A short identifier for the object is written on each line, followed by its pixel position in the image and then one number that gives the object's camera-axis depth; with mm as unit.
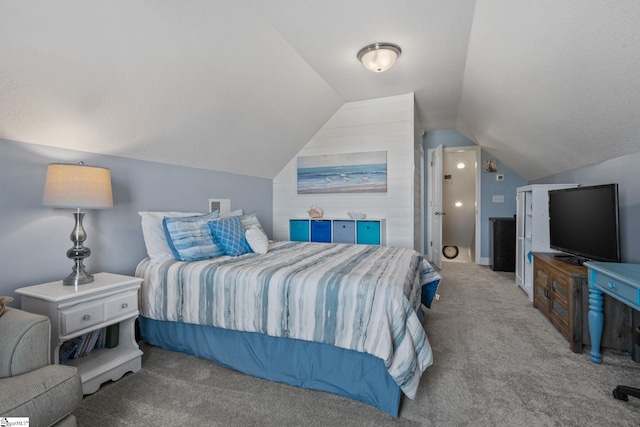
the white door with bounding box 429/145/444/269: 5039
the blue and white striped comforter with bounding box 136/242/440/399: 1538
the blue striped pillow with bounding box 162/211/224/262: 2299
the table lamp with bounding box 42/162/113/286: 1737
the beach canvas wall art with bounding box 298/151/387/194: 4012
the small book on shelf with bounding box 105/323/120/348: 2014
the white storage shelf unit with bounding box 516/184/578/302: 3225
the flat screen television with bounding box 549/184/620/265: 2113
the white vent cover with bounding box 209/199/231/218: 3334
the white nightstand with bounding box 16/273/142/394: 1590
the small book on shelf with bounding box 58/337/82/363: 1823
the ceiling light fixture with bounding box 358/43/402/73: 2613
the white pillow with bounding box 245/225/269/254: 2695
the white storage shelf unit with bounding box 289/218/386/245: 3826
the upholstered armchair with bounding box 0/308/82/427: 1040
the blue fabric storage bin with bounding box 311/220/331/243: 4016
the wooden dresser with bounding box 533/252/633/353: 2102
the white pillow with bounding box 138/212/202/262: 2344
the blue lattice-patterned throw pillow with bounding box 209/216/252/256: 2541
